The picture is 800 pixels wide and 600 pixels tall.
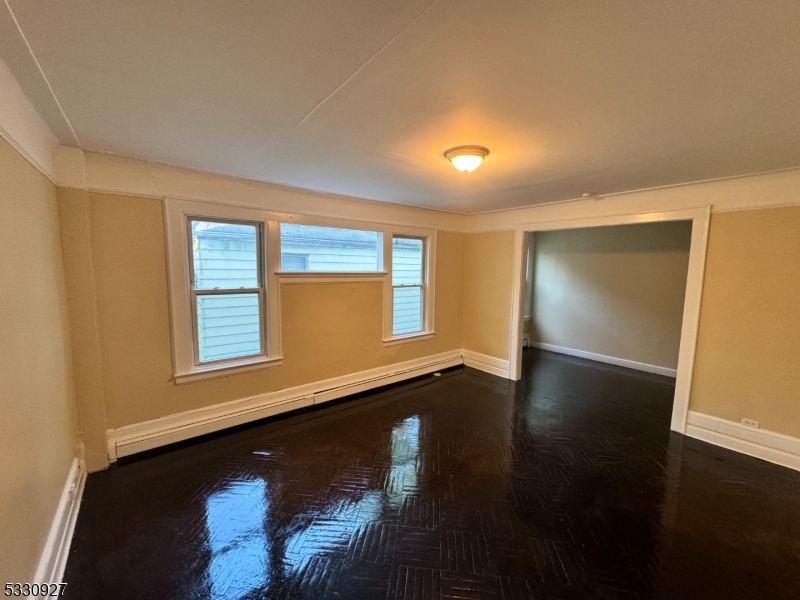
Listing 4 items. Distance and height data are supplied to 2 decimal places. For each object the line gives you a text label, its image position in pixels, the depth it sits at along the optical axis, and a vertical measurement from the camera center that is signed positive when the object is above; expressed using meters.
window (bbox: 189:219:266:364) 3.31 -0.22
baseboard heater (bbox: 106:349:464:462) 2.96 -1.55
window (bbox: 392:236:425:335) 5.00 -0.22
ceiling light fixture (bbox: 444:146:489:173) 2.33 +0.83
